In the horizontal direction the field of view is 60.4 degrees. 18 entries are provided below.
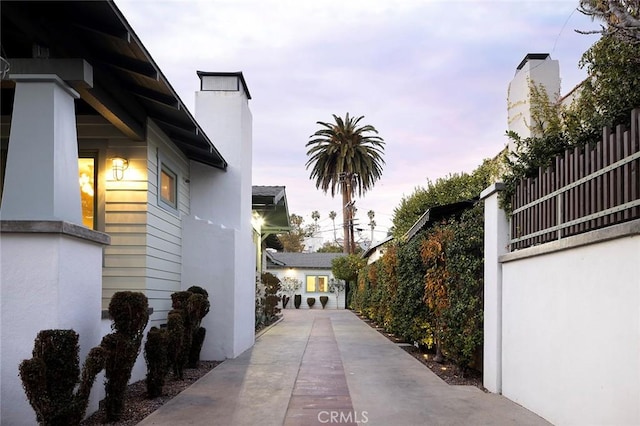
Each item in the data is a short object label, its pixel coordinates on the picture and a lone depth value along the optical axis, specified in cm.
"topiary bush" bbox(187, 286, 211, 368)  861
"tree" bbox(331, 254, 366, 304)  2919
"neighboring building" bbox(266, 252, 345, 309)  3712
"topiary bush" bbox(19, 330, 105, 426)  436
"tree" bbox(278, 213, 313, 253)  6819
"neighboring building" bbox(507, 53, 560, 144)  812
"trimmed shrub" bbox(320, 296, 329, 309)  3656
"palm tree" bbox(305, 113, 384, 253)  3406
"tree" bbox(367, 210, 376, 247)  8103
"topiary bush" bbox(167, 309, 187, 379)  723
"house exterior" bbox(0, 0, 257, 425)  477
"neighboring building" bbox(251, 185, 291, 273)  1530
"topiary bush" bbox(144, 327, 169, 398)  655
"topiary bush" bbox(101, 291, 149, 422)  539
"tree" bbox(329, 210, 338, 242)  8436
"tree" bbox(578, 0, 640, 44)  499
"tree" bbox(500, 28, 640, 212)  541
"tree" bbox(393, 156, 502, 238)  1502
